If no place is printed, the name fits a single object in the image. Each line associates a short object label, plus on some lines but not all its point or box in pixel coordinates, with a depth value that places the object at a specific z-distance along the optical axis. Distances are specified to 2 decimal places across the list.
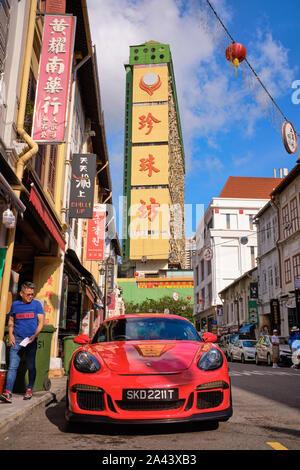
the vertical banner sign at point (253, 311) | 38.69
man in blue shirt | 6.50
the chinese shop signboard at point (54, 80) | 9.80
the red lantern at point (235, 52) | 10.02
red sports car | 4.04
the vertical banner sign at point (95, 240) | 21.70
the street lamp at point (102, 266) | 30.54
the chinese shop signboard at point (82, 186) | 15.85
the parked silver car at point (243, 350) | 25.33
